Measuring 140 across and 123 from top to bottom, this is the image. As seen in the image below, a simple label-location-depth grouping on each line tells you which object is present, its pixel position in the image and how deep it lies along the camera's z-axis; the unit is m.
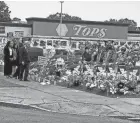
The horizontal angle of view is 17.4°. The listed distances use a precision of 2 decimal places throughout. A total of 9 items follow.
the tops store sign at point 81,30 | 56.69
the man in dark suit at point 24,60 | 18.53
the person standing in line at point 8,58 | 19.50
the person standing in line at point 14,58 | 19.46
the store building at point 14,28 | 55.47
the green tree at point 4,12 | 99.68
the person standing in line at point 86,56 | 21.94
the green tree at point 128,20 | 133.85
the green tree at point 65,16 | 124.99
